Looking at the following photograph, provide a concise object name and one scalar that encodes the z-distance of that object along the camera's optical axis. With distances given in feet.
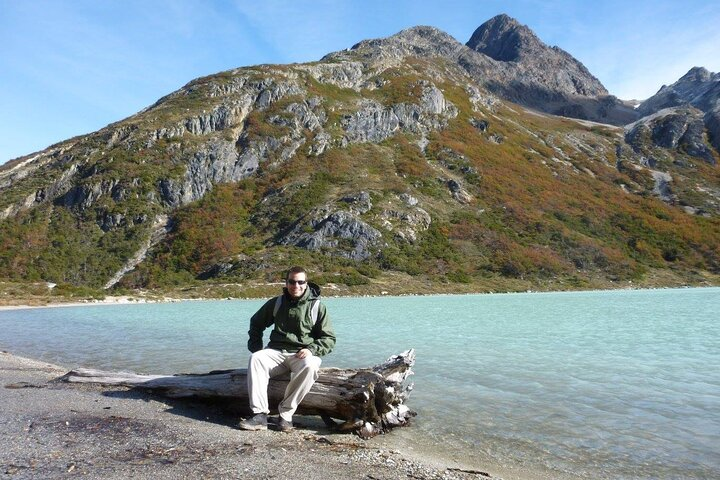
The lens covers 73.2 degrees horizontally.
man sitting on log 24.76
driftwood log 25.25
